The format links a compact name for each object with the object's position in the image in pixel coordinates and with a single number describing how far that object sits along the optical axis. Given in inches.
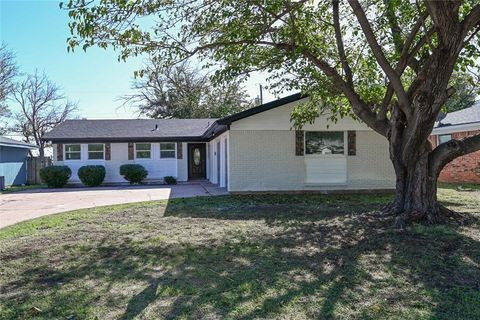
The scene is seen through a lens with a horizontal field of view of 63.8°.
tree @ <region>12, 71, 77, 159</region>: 1305.4
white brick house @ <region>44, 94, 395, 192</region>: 525.0
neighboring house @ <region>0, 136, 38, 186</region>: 786.2
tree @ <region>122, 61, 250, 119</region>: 1253.1
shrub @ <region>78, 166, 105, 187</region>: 727.1
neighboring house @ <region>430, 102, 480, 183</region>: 654.5
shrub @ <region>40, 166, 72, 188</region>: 718.5
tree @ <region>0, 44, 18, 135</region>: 1094.4
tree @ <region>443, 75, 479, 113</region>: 1299.2
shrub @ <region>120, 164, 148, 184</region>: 743.7
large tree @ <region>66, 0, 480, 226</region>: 267.1
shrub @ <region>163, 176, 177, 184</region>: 764.0
